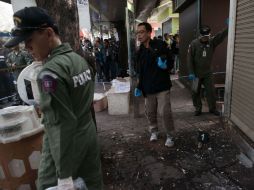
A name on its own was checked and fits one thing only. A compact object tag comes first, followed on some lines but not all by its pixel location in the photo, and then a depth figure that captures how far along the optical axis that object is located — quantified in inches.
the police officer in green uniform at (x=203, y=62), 236.8
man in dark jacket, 173.8
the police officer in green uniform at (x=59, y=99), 63.2
